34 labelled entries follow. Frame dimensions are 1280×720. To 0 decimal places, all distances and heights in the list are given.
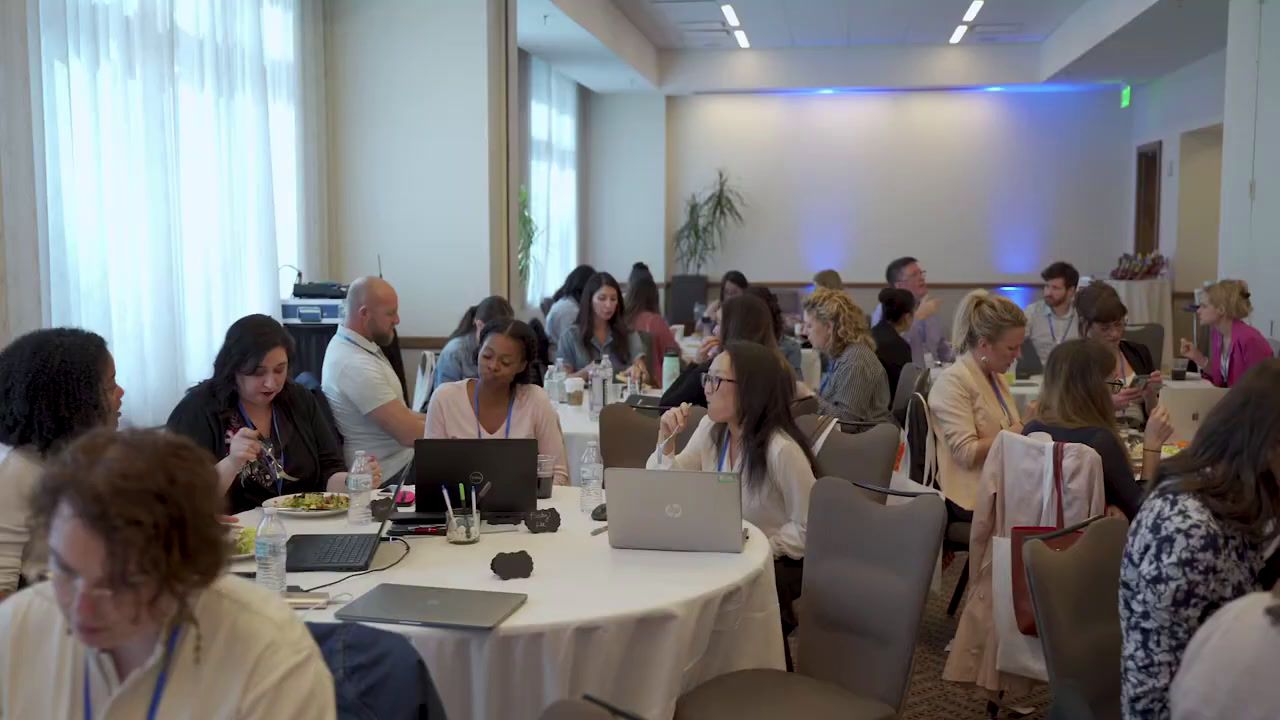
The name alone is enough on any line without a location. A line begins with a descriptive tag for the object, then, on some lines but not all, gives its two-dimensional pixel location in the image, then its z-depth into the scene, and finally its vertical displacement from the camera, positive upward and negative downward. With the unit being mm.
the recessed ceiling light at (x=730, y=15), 11312 +2390
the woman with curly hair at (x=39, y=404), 2695 -392
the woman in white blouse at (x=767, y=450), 3559 -654
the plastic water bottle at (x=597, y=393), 5734 -761
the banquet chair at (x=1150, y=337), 8047 -669
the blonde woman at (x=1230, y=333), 6426 -519
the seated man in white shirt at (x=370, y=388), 4844 -609
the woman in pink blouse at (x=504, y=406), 4246 -612
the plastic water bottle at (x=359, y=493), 3328 -737
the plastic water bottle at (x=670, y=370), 6371 -703
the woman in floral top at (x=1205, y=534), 2236 -584
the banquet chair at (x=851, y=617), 2783 -979
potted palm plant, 14344 +125
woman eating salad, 3768 -580
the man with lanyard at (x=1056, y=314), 8359 -526
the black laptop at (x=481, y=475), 3225 -659
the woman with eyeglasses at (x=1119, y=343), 5418 -540
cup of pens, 3141 -781
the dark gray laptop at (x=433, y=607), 2468 -812
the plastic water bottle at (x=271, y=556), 2676 -734
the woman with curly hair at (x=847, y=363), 5594 -596
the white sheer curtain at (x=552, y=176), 12094 +801
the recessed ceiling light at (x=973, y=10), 11102 +2367
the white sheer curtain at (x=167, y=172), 5410 +415
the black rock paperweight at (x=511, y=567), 2799 -797
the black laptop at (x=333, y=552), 2869 -796
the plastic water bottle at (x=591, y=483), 3510 -748
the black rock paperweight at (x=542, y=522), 3248 -797
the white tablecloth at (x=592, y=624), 2484 -867
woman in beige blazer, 4699 -664
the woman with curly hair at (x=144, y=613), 1401 -490
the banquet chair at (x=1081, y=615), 2545 -862
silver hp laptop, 2982 -708
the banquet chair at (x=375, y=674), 1787 -681
